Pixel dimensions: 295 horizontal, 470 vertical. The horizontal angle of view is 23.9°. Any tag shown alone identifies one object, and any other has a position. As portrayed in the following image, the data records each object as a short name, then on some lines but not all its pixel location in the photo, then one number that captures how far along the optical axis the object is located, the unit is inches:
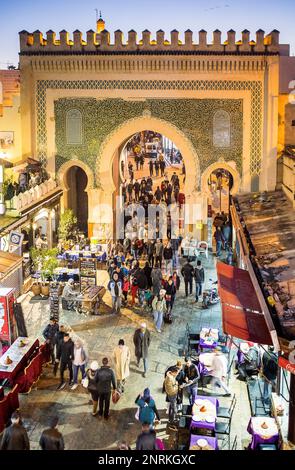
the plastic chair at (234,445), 446.9
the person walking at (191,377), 507.2
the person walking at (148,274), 754.8
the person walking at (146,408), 450.0
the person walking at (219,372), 523.5
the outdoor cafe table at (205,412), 442.0
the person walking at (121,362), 524.1
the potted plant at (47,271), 784.3
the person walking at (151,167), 1534.2
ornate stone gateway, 969.5
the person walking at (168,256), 859.4
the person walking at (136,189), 1202.1
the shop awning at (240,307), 460.8
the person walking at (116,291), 714.8
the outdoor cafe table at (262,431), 424.5
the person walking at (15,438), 394.9
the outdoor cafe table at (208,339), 576.4
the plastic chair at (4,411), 470.9
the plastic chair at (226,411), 477.3
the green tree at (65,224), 960.3
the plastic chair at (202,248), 970.7
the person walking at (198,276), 764.6
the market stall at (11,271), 668.1
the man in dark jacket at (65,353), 530.3
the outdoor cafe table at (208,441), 418.6
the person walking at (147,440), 383.2
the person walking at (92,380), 487.5
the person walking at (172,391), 482.6
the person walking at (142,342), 559.8
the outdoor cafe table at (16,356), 511.8
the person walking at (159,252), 879.1
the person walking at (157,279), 724.0
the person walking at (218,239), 964.0
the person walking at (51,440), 389.4
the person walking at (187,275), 777.6
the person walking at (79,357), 533.6
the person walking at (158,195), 1146.3
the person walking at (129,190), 1194.9
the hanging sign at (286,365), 375.9
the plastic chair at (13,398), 484.5
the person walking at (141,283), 748.6
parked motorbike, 750.5
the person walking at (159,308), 658.2
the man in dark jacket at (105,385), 481.7
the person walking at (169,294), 708.7
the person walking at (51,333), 573.2
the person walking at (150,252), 884.0
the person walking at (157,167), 1553.0
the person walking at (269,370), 500.1
